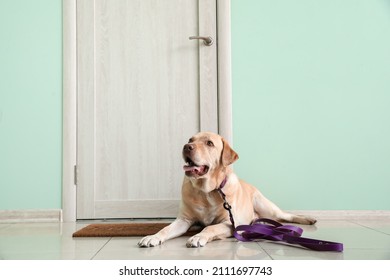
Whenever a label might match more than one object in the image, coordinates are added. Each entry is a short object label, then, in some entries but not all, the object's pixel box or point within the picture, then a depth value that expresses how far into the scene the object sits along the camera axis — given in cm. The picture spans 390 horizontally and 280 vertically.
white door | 286
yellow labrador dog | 192
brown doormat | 207
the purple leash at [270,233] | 164
